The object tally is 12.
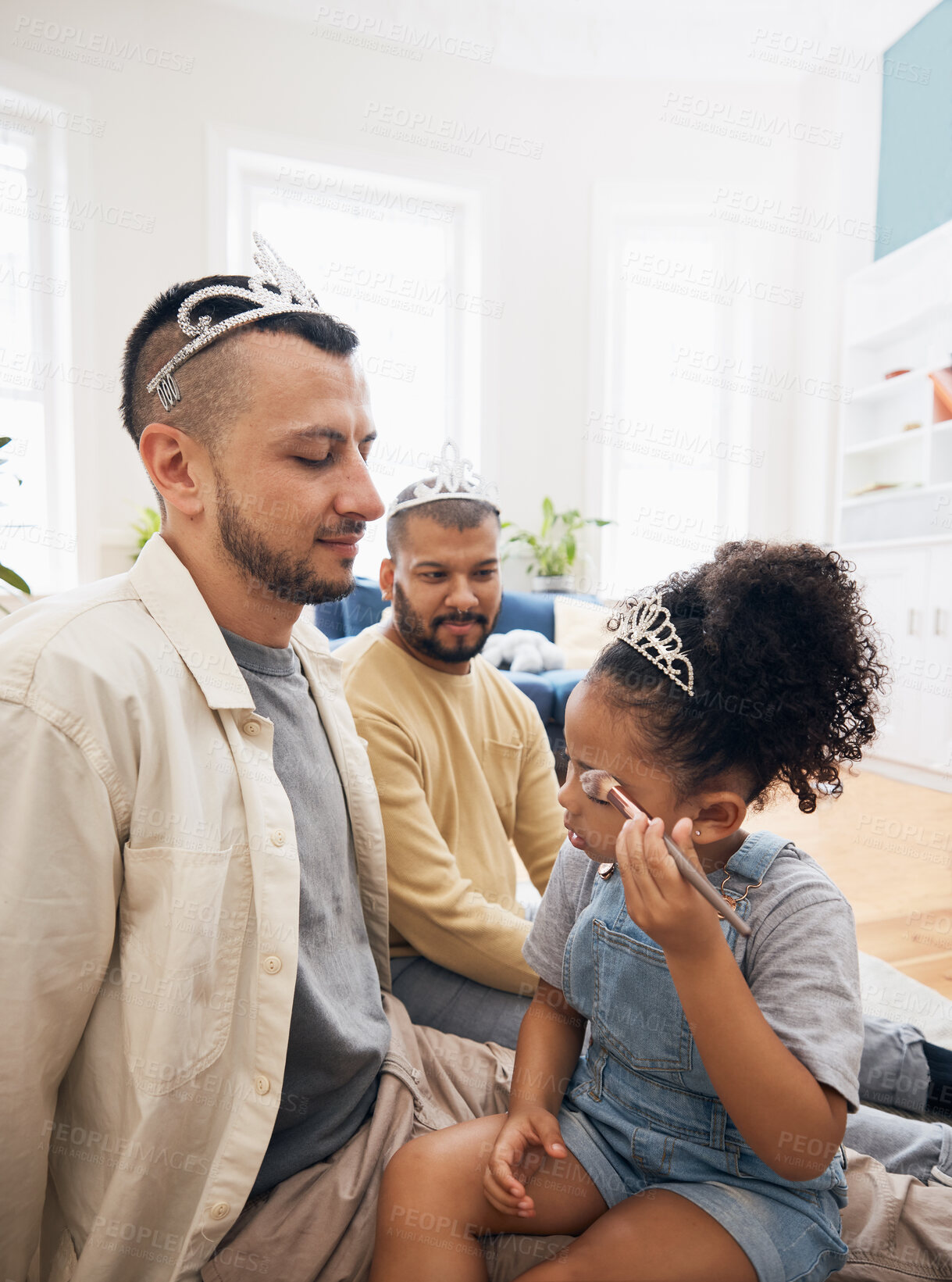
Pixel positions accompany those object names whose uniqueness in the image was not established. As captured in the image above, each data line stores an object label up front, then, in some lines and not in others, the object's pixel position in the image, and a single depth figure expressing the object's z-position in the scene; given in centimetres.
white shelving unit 427
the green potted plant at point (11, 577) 211
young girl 74
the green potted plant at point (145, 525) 461
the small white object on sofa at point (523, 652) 397
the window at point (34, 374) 446
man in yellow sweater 131
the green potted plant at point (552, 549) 542
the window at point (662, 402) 589
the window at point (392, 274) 522
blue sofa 371
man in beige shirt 75
